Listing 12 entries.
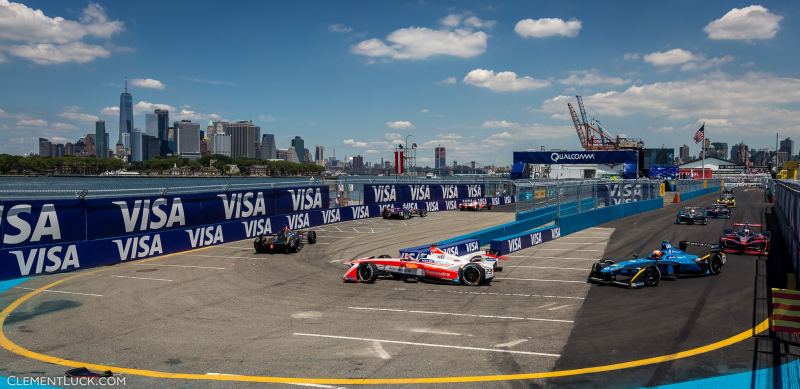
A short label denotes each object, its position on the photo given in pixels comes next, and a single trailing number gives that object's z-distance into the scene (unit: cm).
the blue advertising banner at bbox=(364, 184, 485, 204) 4394
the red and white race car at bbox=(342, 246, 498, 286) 1705
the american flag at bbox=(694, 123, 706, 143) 8281
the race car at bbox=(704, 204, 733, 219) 3941
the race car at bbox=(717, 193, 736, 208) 4843
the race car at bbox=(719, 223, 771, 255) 2209
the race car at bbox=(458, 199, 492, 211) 5024
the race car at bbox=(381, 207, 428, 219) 4041
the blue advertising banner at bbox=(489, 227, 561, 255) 2284
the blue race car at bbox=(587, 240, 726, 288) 1647
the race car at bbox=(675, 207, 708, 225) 3534
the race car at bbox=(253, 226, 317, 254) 2344
